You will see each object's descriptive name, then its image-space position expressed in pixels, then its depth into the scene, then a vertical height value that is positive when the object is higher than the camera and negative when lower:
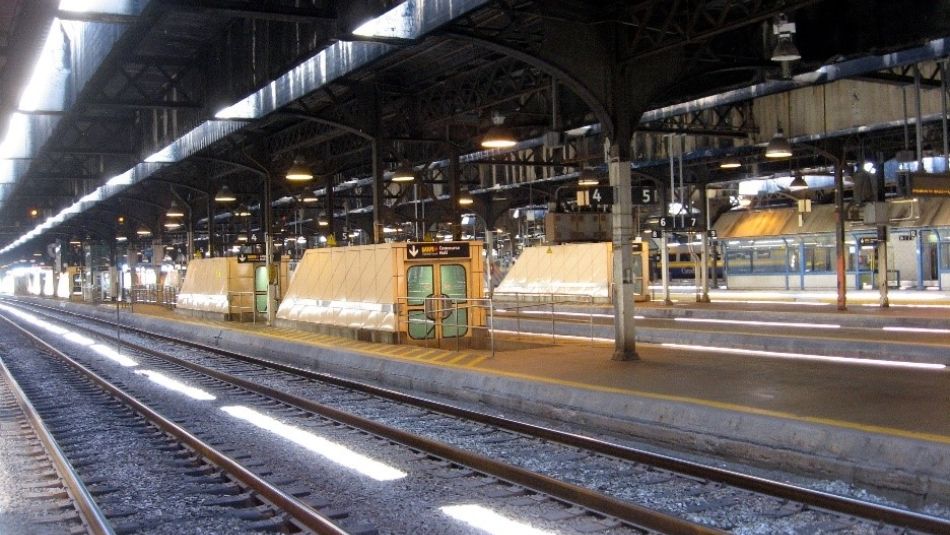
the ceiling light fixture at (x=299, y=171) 23.95 +2.78
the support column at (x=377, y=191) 22.62 +2.13
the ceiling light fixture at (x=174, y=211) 35.06 +2.65
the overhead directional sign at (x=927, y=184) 16.88 +1.36
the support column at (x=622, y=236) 15.73 +0.52
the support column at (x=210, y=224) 37.48 +2.31
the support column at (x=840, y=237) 25.77 +0.63
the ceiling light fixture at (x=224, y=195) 29.17 +2.69
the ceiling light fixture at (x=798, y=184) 28.92 +2.47
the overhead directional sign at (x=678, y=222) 28.61 +1.32
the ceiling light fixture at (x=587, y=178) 26.61 +2.62
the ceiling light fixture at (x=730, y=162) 27.86 +3.19
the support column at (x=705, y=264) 32.50 -0.05
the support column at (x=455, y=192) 25.97 +2.34
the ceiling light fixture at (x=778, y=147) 20.67 +2.61
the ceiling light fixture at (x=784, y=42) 13.16 +3.22
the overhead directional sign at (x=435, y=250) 21.67 +0.51
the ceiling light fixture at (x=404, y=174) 23.54 +2.57
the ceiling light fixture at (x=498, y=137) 17.77 +2.63
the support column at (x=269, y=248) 30.06 +0.93
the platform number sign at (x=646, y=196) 29.10 +2.28
